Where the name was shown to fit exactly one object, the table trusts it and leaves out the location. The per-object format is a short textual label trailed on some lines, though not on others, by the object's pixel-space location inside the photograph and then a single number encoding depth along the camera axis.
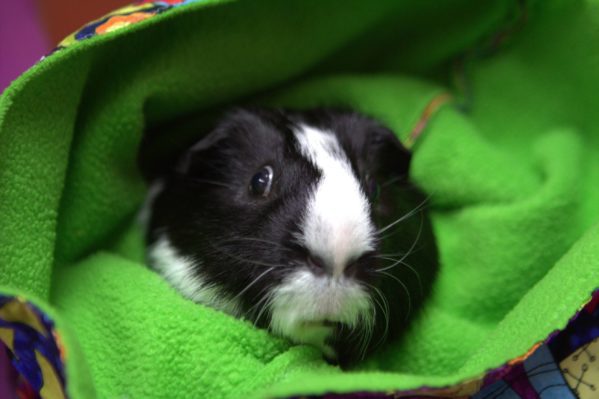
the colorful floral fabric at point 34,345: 0.20
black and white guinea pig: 0.22
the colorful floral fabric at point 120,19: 0.25
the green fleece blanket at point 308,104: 0.24
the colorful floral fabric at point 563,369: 0.24
